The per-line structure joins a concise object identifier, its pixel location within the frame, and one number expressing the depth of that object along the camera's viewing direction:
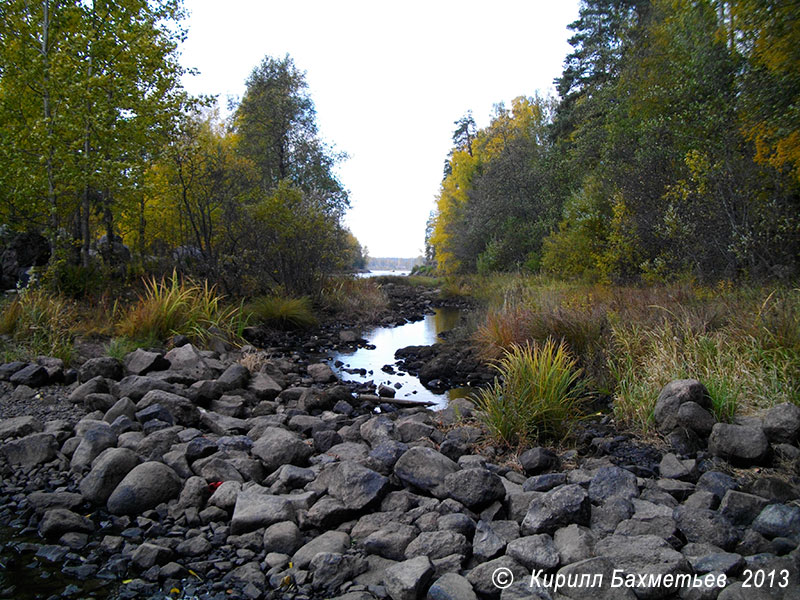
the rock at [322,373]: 8.65
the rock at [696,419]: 4.79
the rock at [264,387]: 7.14
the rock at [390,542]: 3.28
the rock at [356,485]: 3.79
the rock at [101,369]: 6.44
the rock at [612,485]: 3.77
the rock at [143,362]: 6.94
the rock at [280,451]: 4.66
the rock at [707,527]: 3.12
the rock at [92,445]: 4.54
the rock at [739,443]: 4.29
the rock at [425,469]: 3.96
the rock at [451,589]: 2.78
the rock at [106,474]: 4.06
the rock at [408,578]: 2.82
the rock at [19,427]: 4.93
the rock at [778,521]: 3.12
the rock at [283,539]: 3.43
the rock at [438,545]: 3.21
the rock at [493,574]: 2.86
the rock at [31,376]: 6.13
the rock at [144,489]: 3.93
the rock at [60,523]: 3.61
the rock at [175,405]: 5.57
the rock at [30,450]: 4.58
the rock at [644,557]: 2.75
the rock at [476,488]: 3.72
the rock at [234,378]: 6.99
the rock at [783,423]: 4.33
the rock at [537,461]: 4.46
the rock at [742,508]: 3.36
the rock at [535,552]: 2.97
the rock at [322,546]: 3.26
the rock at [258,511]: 3.65
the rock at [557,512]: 3.35
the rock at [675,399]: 4.98
